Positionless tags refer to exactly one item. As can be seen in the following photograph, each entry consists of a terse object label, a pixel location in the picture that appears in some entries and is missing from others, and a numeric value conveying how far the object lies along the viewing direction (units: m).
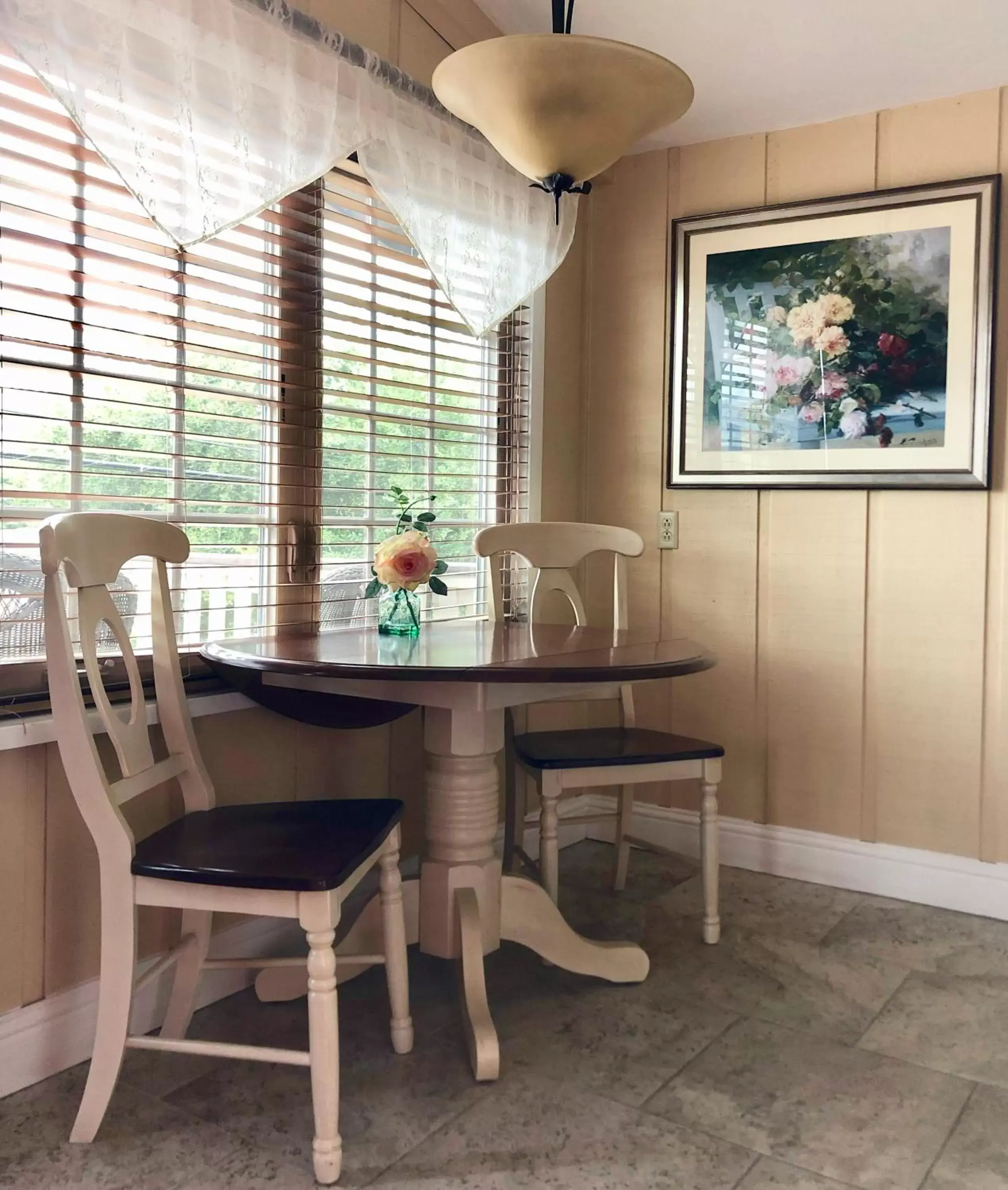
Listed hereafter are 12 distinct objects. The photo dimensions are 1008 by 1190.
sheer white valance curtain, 1.85
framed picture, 2.75
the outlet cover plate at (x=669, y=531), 3.25
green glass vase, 2.33
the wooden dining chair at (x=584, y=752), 2.43
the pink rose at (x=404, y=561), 2.20
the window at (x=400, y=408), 2.52
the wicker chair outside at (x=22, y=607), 1.85
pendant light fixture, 1.54
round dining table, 1.90
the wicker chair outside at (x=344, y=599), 2.52
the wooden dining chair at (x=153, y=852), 1.59
